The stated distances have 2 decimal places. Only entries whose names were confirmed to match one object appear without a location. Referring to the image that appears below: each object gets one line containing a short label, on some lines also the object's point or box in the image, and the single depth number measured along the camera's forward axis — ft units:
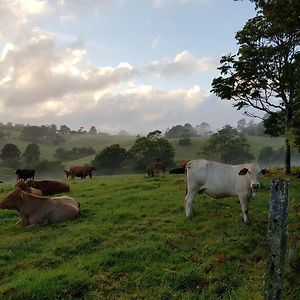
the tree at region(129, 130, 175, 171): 200.78
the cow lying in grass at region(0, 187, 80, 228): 34.97
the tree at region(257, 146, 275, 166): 285.77
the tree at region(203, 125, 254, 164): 238.86
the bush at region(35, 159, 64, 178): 232.90
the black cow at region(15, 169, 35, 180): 88.92
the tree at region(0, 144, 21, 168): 297.61
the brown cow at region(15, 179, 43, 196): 42.55
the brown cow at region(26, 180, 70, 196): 53.87
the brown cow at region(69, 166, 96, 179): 99.76
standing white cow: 33.90
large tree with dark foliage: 67.04
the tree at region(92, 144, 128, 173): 221.82
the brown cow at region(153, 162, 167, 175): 96.99
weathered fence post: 13.78
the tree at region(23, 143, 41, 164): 312.32
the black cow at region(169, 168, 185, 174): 95.71
